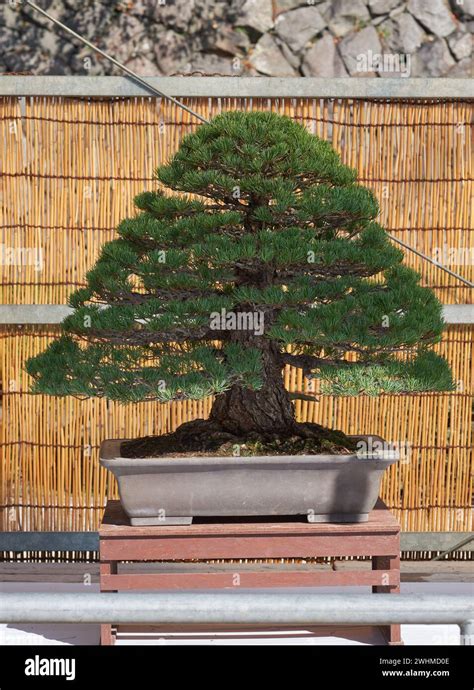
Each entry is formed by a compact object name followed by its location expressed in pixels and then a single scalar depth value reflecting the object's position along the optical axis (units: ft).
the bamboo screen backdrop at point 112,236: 22.00
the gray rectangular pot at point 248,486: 17.81
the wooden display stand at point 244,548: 17.85
